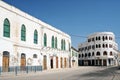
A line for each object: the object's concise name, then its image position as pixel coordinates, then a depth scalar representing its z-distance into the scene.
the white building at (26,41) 15.91
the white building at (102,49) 46.13
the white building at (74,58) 35.02
